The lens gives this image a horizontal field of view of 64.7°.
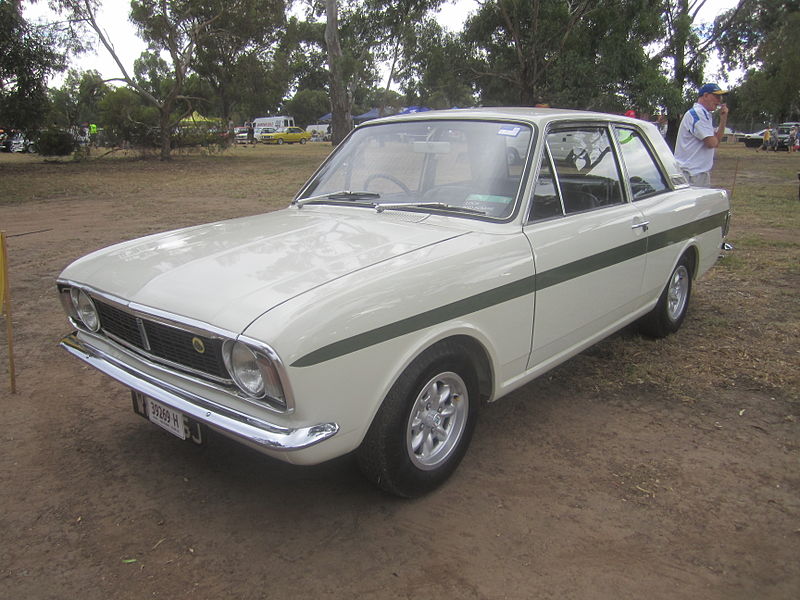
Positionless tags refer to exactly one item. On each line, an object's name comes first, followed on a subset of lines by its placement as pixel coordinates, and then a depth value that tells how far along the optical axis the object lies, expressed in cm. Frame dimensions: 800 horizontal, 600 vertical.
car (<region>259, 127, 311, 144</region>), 5462
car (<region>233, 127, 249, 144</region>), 5934
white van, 5638
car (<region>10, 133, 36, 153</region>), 2527
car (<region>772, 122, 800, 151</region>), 3596
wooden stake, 372
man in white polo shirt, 691
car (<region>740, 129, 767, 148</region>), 4150
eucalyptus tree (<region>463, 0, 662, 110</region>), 1862
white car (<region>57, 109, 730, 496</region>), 234
